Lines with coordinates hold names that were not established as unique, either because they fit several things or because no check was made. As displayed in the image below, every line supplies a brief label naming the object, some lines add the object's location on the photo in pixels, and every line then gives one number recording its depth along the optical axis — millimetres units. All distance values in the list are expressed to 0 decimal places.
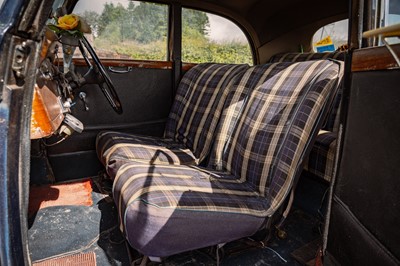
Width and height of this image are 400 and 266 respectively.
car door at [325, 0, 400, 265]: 641
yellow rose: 1588
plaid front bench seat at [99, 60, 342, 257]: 1067
